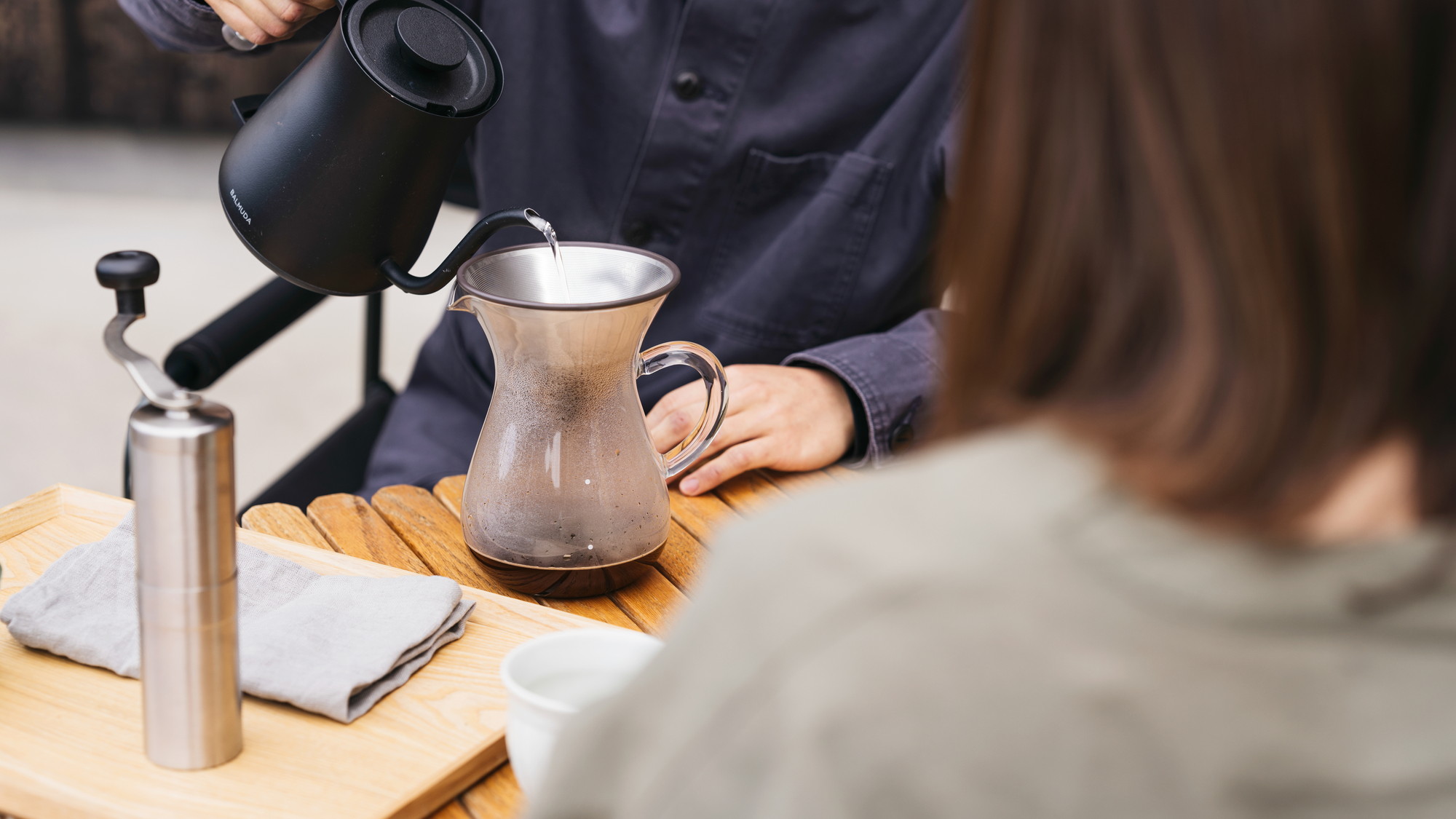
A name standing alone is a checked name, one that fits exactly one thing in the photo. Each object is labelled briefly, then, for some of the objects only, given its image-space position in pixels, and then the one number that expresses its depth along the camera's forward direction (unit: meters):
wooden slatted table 0.81
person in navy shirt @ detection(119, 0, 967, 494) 1.22
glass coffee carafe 0.74
